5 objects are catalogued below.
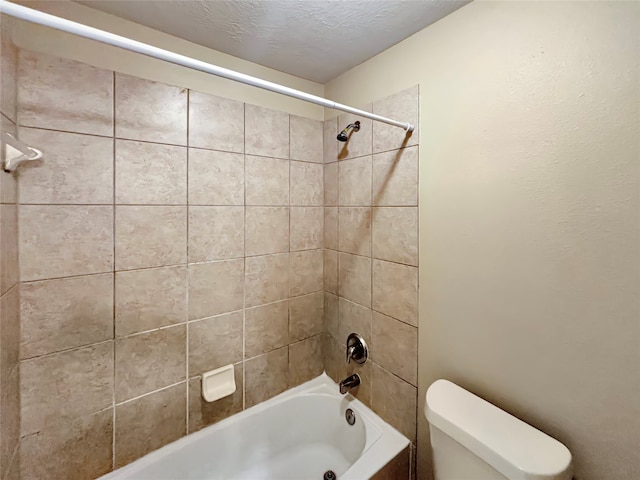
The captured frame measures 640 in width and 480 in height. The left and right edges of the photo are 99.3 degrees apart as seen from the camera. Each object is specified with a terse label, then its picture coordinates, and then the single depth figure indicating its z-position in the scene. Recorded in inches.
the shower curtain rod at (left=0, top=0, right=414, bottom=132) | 22.1
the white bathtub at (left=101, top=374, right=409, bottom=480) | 49.4
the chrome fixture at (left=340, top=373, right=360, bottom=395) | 60.7
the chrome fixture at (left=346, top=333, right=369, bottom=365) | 59.6
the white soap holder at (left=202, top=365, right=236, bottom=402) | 53.7
